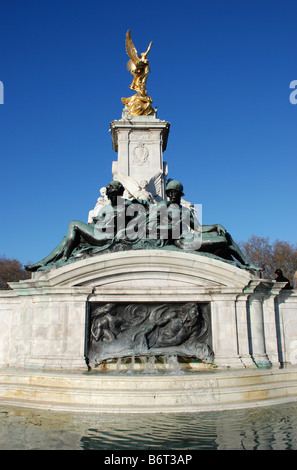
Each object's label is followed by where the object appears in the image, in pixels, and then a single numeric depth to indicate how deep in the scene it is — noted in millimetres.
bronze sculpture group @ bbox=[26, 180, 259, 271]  9477
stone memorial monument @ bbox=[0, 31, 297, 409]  8680
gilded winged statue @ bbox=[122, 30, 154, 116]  20500
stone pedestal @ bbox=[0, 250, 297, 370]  8695
